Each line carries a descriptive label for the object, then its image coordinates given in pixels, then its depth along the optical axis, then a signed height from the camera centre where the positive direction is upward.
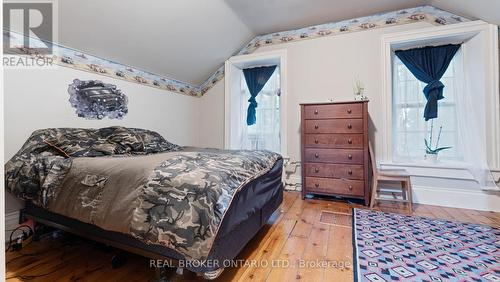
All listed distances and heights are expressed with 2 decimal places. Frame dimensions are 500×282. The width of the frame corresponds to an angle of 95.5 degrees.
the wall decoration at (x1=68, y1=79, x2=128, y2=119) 2.35 +0.48
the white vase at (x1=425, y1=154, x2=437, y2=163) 2.84 -0.22
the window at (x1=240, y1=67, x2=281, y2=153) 3.75 +0.33
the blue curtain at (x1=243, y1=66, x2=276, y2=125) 3.76 +1.00
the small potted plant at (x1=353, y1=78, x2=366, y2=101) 2.97 +0.68
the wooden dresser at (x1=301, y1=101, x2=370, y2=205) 2.68 -0.10
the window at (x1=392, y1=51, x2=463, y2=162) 2.87 +0.31
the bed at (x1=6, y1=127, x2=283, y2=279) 1.02 -0.29
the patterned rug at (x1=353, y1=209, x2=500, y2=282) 1.35 -0.78
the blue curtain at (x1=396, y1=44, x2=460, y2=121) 2.82 +0.93
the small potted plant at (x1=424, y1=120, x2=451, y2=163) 2.85 -0.11
